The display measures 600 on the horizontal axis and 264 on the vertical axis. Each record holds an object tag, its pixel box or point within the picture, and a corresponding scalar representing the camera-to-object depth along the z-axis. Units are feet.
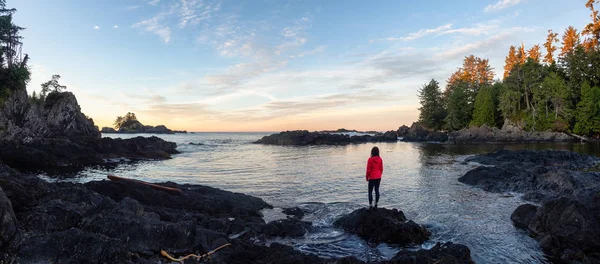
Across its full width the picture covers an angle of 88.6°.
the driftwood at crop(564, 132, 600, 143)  182.42
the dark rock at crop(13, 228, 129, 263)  18.08
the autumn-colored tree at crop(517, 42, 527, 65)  295.11
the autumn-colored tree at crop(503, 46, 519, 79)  302.04
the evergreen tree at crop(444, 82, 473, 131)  275.59
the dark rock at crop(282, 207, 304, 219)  42.74
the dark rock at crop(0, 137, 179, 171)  91.76
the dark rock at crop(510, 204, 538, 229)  36.52
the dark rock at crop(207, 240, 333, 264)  22.98
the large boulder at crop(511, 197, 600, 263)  27.07
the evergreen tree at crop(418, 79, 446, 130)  302.80
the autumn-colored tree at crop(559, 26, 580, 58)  232.53
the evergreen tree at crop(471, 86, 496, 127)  244.63
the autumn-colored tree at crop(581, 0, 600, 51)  211.41
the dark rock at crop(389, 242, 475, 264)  22.76
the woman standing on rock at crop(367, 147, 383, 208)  39.81
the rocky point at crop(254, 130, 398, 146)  245.86
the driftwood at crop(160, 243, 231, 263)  22.88
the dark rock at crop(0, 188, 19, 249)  17.98
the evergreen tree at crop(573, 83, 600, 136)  189.06
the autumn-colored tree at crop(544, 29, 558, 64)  257.96
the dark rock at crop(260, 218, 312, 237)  34.27
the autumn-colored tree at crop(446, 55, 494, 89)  314.35
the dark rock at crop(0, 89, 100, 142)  120.78
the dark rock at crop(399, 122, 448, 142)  251.35
